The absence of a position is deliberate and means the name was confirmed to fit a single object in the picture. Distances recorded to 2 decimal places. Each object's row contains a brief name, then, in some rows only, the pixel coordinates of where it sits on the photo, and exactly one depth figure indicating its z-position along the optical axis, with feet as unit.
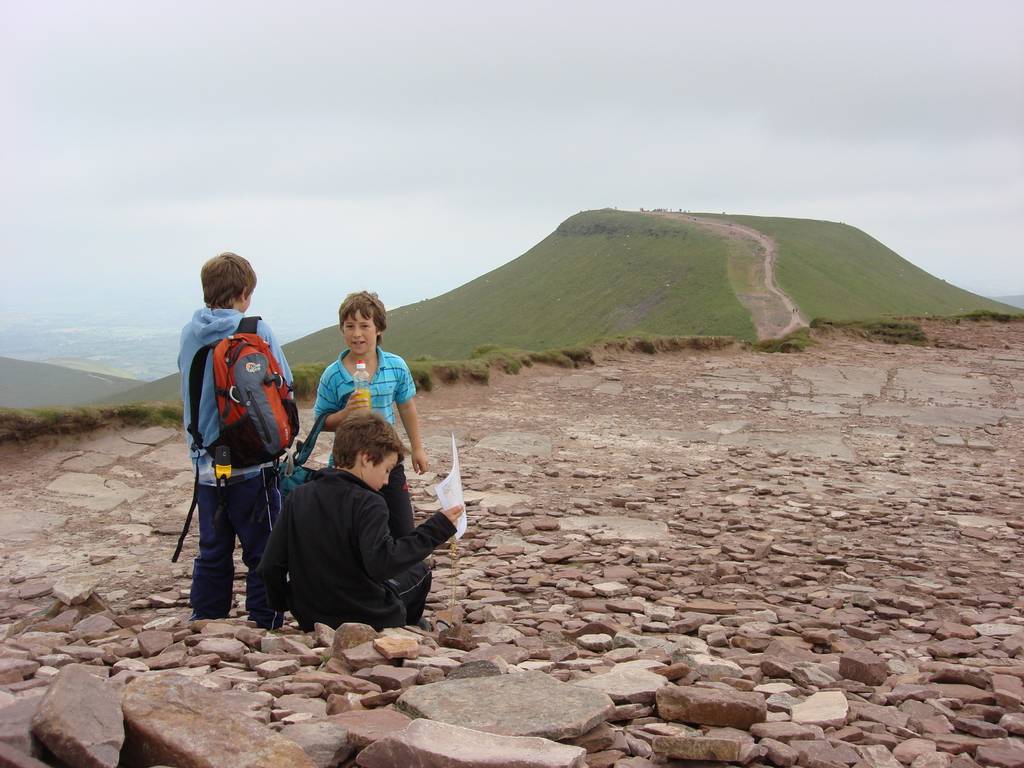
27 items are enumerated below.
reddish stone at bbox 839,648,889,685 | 15.28
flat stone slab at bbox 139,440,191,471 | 33.06
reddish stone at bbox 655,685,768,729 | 11.93
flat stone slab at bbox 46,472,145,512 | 28.99
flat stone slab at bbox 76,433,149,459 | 33.96
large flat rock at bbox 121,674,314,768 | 9.25
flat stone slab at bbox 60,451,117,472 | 32.12
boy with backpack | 17.24
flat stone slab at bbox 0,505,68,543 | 25.82
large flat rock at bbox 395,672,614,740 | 10.87
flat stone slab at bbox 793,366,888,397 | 50.03
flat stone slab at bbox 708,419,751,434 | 40.60
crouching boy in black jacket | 15.72
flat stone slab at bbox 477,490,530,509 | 28.63
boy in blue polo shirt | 19.25
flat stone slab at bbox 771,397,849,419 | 44.62
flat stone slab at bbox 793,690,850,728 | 12.50
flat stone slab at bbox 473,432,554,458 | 36.60
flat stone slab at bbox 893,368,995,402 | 48.52
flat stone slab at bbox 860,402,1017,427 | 42.29
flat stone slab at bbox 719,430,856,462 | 36.45
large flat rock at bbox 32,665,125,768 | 9.10
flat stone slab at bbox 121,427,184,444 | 35.24
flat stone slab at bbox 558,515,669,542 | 25.75
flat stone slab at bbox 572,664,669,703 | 12.62
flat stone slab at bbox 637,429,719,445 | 38.93
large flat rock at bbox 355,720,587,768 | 9.27
